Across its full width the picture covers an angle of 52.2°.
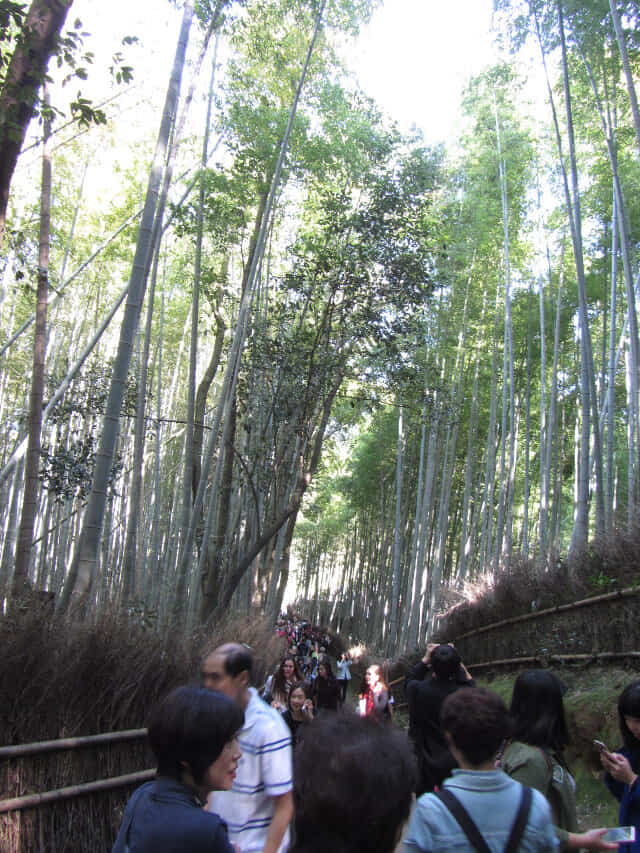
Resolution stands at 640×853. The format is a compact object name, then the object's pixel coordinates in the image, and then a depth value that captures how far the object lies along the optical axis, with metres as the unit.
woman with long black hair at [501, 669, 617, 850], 1.59
